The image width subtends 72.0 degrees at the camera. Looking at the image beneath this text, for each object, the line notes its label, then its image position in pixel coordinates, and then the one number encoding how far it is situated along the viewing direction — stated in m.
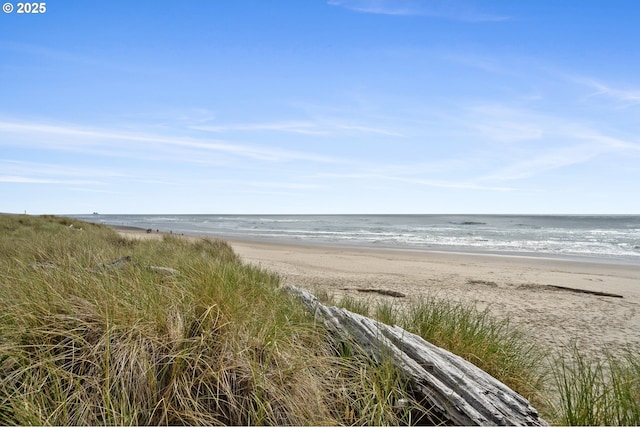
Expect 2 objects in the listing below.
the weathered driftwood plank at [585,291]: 11.29
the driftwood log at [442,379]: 2.98
